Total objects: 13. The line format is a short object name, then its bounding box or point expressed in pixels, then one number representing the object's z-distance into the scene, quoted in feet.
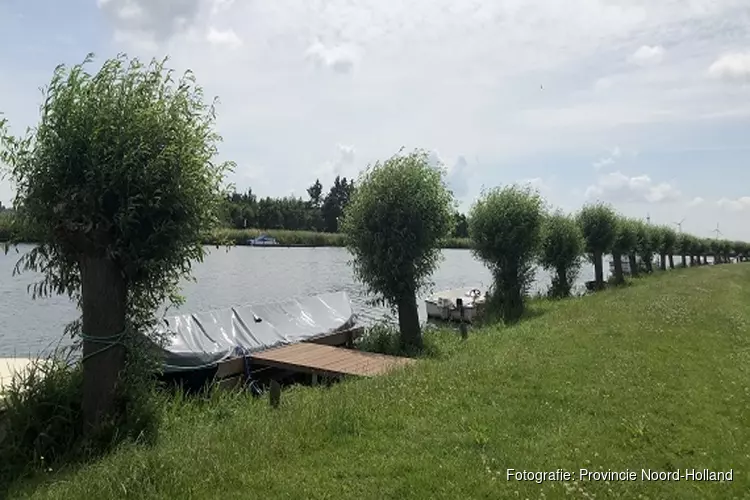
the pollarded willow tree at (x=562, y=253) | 99.35
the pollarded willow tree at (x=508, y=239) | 73.15
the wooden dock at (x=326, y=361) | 37.14
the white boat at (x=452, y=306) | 81.82
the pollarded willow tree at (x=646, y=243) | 157.69
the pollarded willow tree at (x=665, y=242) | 180.75
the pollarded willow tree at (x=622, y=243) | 132.77
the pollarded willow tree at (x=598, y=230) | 120.06
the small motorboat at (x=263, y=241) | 270.67
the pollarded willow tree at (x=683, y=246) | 213.50
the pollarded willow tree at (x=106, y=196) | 25.70
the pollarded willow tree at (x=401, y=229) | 49.44
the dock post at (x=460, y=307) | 77.80
